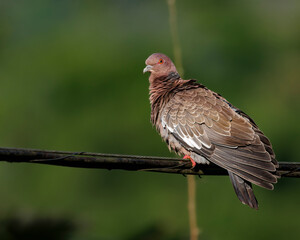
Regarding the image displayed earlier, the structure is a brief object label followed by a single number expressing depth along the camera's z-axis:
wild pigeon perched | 9.09
